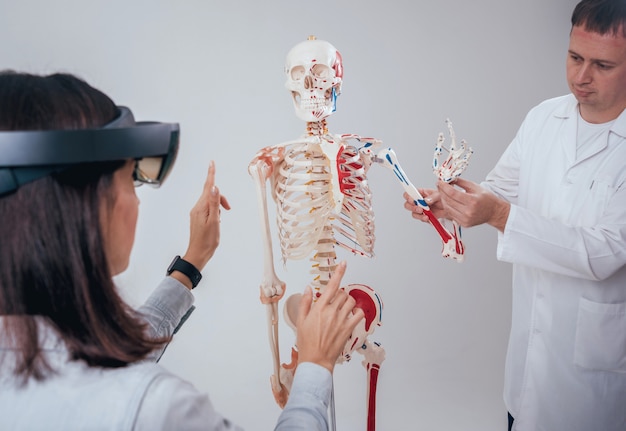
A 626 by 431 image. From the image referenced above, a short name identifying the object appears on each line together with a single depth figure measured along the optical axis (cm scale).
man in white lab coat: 160
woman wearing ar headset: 79
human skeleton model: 163
